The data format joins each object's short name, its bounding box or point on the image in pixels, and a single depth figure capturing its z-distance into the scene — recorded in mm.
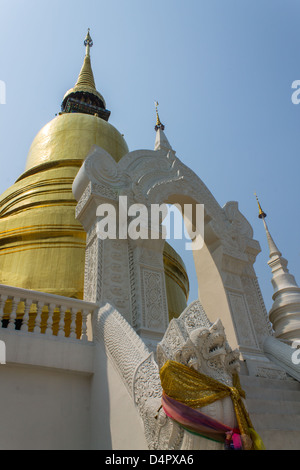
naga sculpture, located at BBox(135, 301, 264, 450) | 2621
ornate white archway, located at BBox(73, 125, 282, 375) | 5801
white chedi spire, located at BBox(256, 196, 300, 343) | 9062
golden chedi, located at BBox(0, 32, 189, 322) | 8005
